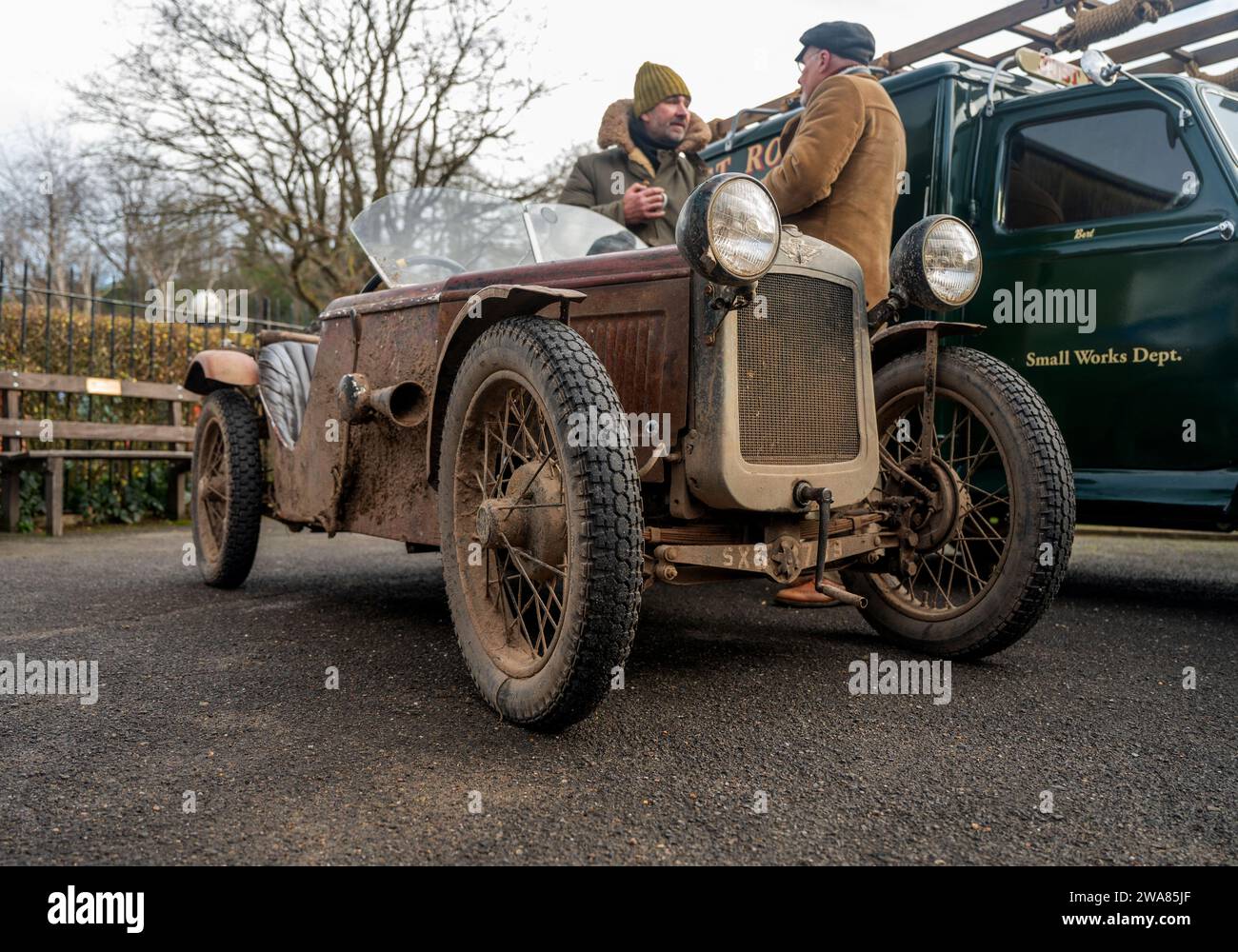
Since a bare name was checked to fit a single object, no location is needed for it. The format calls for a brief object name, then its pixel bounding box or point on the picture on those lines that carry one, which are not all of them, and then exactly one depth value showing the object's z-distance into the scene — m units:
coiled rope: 4.57
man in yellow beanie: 4.80
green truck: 4.09
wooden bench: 6.89
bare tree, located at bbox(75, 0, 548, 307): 10.91
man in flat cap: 3.39
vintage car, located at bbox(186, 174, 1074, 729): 2.34
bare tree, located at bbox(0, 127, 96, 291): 23.88
